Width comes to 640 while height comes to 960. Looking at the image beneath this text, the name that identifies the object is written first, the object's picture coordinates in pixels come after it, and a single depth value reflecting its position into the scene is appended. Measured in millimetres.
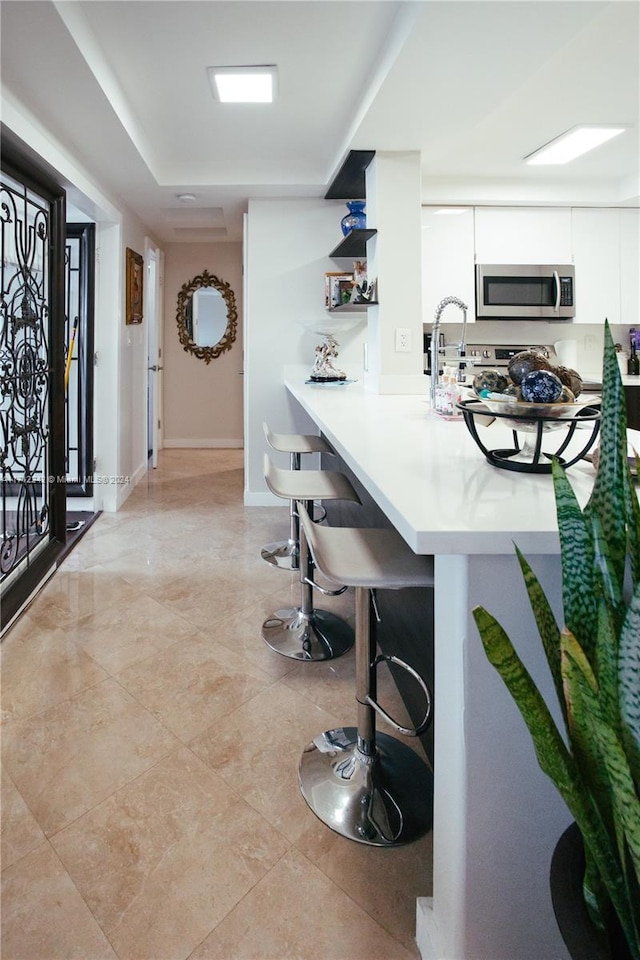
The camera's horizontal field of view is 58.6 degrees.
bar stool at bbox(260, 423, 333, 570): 2656
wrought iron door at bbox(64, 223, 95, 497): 3984
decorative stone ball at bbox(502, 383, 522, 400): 1340
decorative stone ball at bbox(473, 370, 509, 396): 1473
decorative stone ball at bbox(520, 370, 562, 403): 1208
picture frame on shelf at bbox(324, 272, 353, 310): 4014
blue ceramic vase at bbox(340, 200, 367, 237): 3619
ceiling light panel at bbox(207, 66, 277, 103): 2562
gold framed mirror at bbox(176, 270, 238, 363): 6645
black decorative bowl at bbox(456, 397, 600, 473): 1188
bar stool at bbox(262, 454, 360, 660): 1989
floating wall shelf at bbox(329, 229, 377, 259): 3367
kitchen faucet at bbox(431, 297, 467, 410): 2398
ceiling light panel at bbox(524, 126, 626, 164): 3285
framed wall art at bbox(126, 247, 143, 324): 4434
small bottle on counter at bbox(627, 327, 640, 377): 4559
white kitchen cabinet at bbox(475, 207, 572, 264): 4273
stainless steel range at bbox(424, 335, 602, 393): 4543
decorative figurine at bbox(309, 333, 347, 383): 3898
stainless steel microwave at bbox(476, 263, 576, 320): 4285
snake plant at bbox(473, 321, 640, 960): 639
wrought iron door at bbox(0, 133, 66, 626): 2680
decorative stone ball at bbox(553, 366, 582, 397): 1336
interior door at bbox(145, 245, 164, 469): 5723
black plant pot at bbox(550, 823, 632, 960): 664
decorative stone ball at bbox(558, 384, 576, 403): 1223
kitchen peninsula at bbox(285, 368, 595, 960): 874
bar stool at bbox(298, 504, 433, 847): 1191
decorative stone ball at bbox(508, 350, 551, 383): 1331
